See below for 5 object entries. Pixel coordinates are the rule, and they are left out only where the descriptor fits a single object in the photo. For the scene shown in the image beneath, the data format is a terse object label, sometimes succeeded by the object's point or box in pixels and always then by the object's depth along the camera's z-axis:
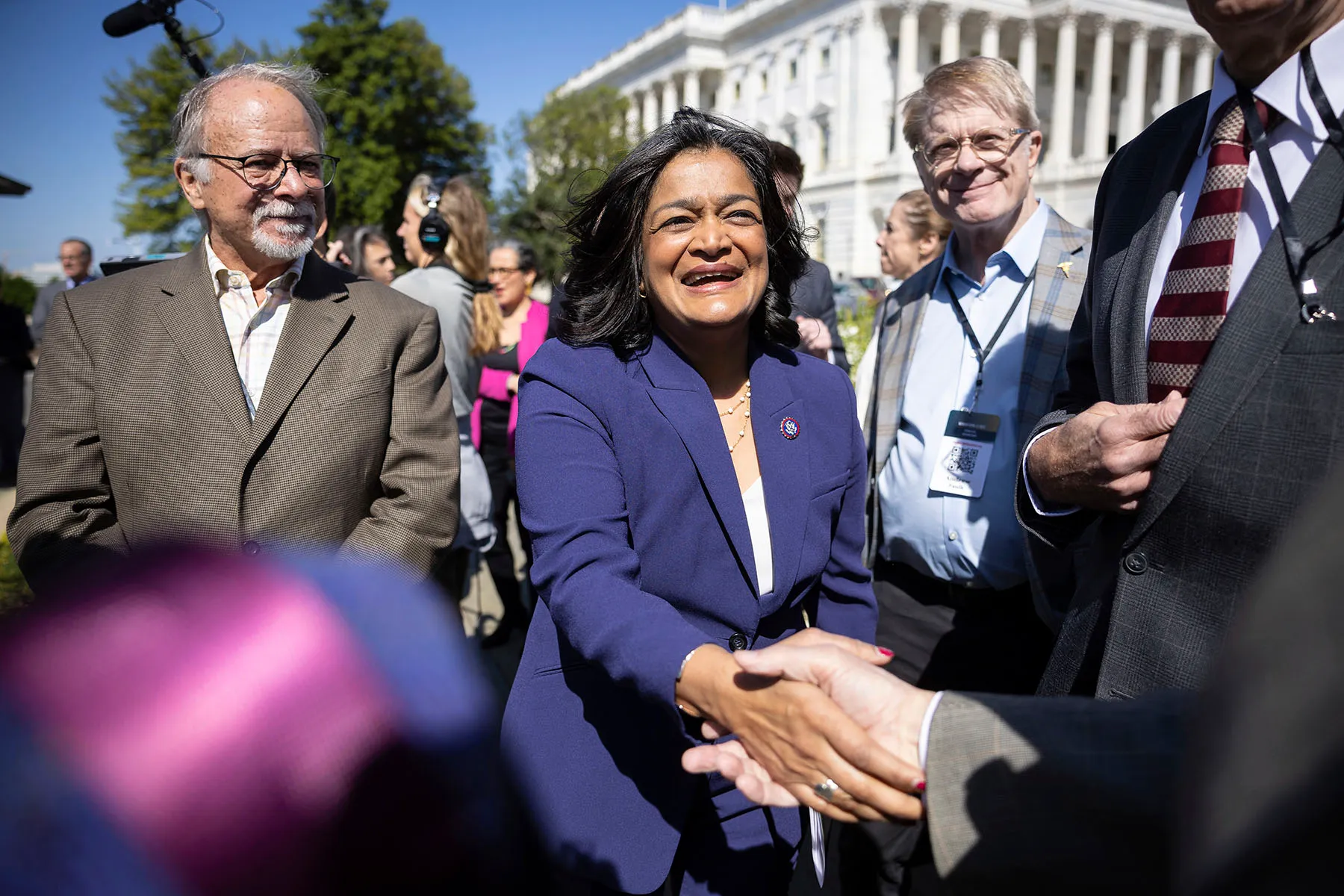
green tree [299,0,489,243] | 38.34
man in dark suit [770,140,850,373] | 4.66
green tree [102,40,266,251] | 35.69
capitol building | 52.78
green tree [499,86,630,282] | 34.47
